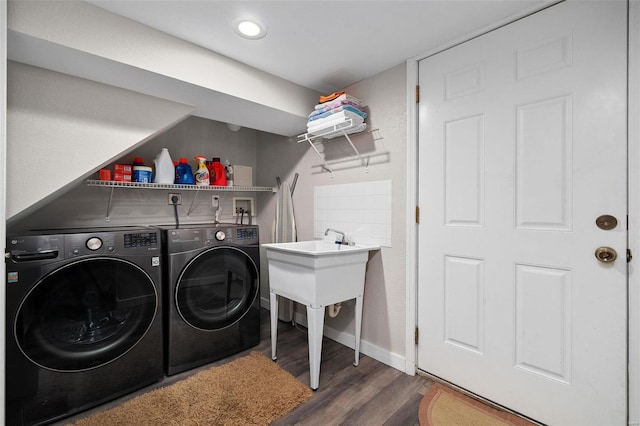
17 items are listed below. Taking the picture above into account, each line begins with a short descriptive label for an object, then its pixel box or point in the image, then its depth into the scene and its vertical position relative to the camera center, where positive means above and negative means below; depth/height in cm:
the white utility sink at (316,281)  173 -45
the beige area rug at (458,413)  146 -108
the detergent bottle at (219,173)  268 +36
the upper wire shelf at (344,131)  200 +60
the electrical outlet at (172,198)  258 +13
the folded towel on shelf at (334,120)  195 +65
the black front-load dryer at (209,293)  189 -58
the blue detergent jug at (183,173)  238 +32
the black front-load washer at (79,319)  138 -59
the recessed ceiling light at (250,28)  152 +101
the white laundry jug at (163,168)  224 +34
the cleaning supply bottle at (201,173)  248 +34
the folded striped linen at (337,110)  198 +72
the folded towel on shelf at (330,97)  203 +83
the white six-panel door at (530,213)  125 +0
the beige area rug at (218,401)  149 -108
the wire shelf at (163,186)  194 +20
